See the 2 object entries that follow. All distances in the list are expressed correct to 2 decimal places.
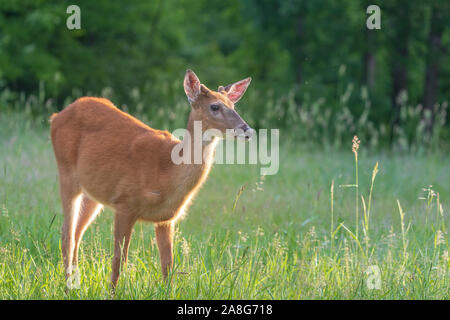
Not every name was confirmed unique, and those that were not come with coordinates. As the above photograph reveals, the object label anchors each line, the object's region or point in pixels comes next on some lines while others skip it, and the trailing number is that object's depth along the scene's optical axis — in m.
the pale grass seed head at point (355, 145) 7.85
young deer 8.91
